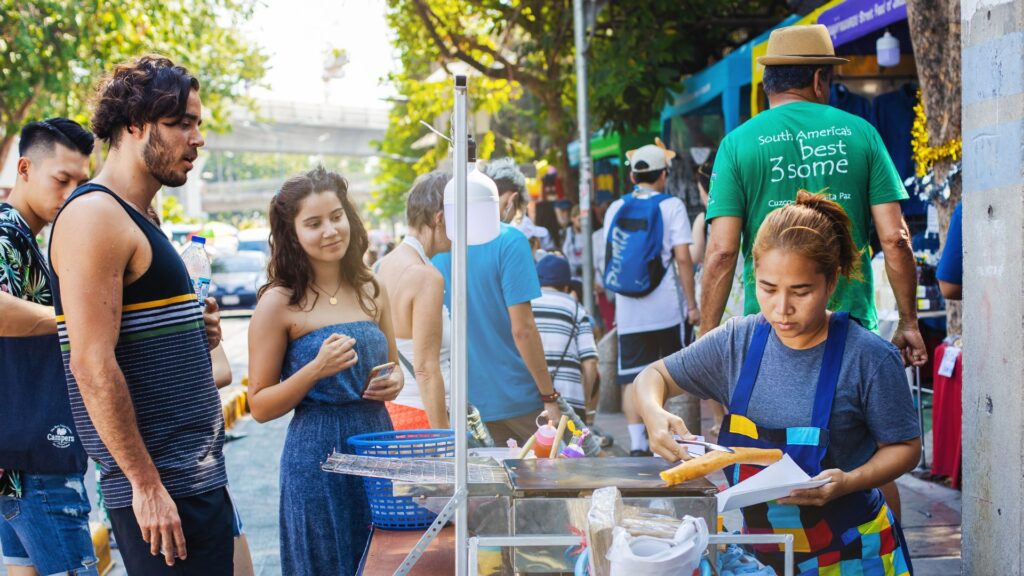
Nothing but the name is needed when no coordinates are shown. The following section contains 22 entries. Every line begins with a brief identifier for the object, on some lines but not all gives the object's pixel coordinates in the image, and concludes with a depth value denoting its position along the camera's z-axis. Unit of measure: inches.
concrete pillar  127.6
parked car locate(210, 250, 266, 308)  1206.3
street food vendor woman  107.8
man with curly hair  102.4
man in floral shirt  142.1
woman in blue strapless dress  136.4
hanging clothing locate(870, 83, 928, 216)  349.7
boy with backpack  289.0
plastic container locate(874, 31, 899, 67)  313.3
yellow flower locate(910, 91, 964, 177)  249.6
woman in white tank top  171.8
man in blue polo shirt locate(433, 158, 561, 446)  197.8
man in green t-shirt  155.3
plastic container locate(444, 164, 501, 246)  124.9
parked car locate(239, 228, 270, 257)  1416.1
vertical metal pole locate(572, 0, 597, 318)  484.4
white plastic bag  76.5
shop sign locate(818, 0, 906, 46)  282.4
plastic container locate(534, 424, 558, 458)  136.3
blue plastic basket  124.1
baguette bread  93.6
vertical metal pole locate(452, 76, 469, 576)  94.7
